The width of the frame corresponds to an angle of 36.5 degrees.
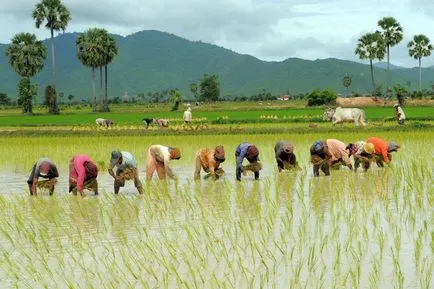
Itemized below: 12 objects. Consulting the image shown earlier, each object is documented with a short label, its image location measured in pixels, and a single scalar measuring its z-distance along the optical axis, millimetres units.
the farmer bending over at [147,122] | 28912
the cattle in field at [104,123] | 30734
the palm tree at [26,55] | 71750
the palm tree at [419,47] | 84625
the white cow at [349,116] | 27156
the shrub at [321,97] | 58625
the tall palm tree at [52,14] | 62844
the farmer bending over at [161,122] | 28898
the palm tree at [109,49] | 72062
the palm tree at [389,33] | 70081
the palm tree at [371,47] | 72625
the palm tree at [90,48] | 70875
